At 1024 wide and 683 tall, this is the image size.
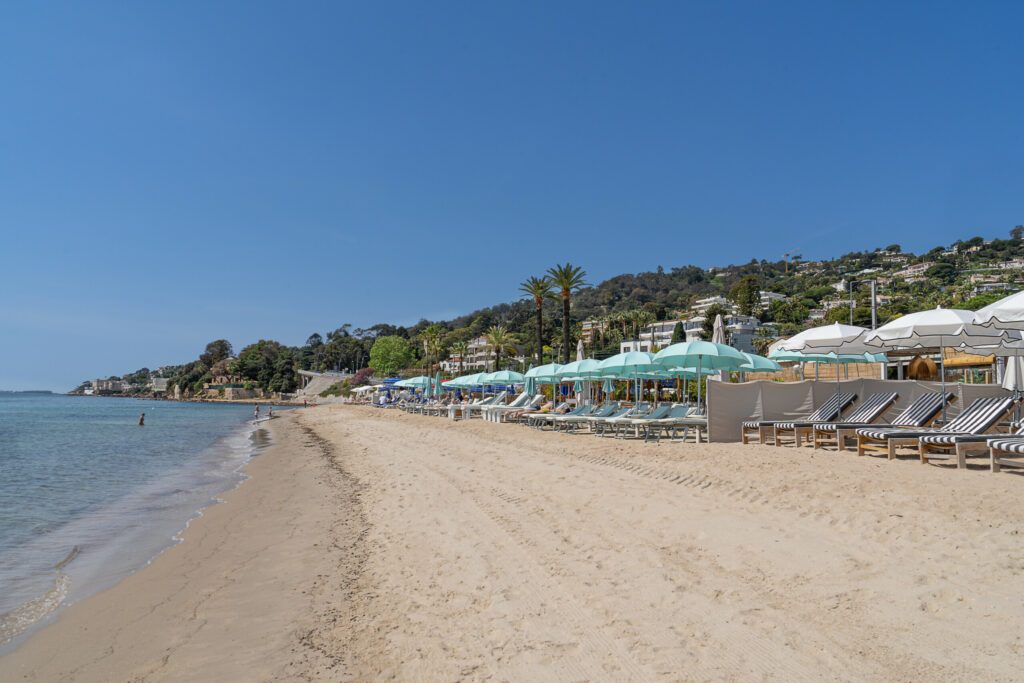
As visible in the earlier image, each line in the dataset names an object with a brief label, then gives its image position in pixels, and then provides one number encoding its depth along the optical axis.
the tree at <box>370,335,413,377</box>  99.00
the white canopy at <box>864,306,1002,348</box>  10.40
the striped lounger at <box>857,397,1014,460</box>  9.03
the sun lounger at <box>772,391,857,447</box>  11.76
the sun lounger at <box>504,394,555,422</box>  24.53
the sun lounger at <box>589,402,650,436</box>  16.99
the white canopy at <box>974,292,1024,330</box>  8.77
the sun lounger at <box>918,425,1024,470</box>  8.20
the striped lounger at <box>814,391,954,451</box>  10.90
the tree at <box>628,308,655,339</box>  92.75
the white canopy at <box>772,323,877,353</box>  13.27
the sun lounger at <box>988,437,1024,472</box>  7.35
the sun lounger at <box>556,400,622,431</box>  19.33
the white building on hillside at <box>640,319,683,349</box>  99.16
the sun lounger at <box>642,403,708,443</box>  14.20
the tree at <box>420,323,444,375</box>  74.19
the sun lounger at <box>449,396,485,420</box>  31.77
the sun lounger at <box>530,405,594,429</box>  20.22
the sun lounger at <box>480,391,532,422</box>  26.38
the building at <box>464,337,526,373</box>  92.05
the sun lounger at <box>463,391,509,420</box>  31.61
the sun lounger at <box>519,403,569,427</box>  21.29
